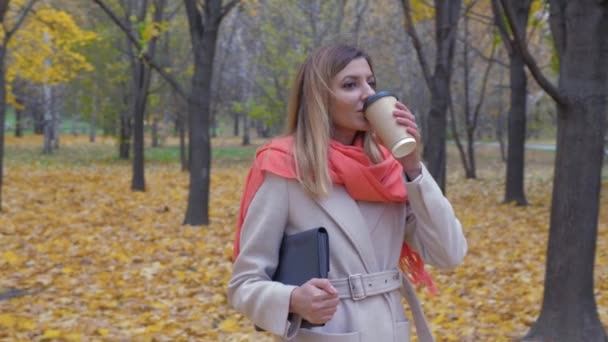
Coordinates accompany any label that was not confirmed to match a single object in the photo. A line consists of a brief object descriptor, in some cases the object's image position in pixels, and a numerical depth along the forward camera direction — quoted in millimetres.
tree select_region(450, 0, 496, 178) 21806
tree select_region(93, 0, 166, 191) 15171
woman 2133
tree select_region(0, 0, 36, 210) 13399
